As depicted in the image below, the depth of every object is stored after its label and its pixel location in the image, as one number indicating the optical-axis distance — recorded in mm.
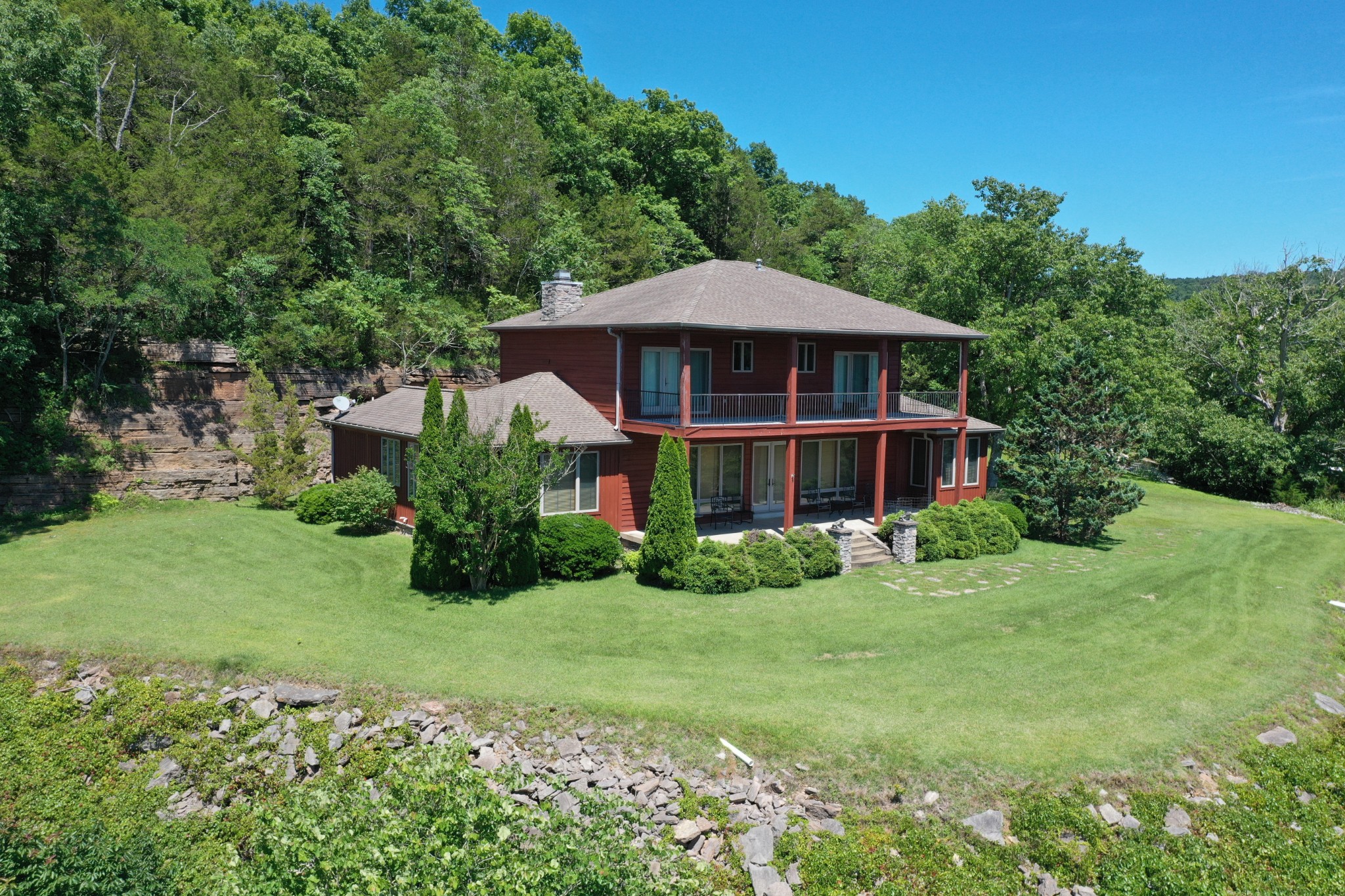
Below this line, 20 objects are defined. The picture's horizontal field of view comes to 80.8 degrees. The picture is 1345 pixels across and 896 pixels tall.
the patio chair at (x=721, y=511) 20938
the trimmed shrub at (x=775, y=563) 17047
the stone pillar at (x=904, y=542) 19391
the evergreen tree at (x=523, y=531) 15148
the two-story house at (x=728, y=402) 19250
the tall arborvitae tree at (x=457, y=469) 14609
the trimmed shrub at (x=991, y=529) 20547
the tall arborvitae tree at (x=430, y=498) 14820
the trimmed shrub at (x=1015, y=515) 22138
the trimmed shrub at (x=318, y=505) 20578
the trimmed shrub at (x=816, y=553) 17688
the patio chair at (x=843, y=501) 23172
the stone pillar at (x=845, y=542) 18375
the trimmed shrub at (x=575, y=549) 16609
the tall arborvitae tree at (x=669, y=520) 16641
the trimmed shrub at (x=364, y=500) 19656
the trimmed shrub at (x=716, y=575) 16438
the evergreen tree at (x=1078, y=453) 21609
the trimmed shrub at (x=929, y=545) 19656
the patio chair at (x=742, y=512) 21172
